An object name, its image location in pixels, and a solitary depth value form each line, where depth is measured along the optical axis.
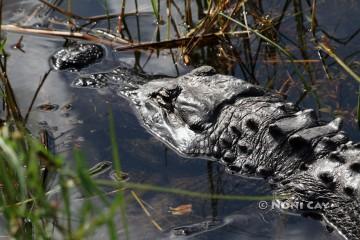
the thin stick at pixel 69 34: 11.28
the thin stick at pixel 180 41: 10.86
